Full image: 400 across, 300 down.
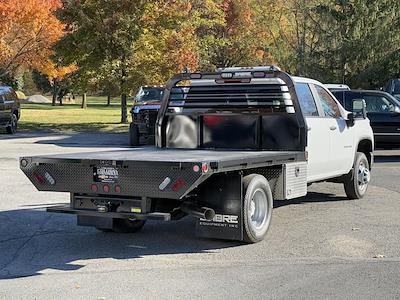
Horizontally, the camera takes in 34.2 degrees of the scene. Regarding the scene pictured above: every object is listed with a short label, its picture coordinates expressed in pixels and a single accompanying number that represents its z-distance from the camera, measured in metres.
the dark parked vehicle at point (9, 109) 25.72
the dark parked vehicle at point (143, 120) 20.42
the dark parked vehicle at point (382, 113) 17.48
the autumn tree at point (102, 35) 28.36
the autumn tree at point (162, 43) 29.09
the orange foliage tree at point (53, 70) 36.25
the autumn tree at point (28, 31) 30.03
